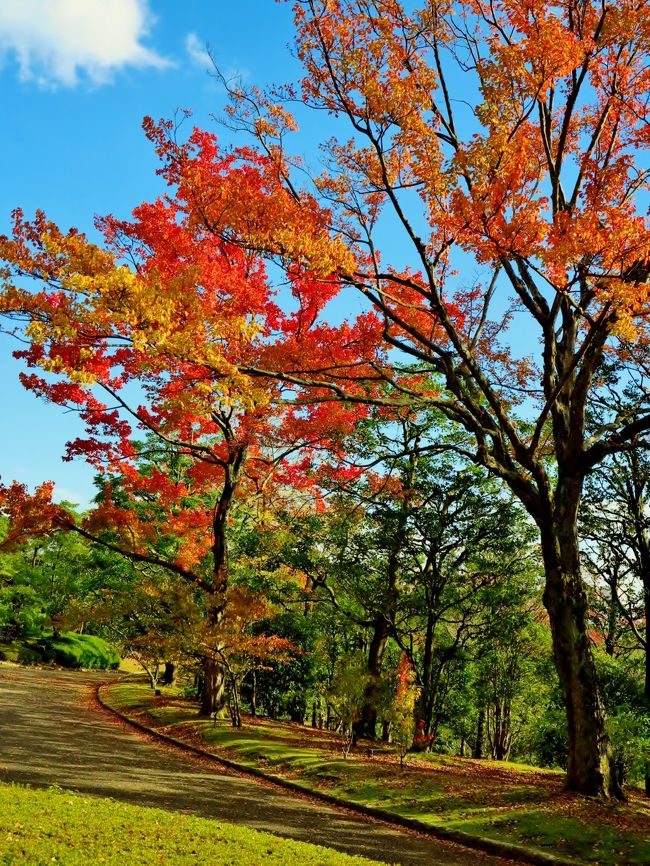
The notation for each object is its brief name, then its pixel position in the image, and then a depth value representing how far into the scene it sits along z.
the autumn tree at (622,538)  15.06
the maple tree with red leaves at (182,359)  7.70
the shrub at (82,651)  31.08
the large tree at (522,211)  7.78
